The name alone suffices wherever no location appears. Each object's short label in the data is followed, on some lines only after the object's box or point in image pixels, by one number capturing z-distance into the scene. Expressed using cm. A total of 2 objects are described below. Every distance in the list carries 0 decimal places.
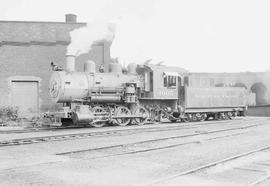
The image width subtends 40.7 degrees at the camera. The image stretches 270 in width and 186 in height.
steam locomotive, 1538
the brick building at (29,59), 2259
